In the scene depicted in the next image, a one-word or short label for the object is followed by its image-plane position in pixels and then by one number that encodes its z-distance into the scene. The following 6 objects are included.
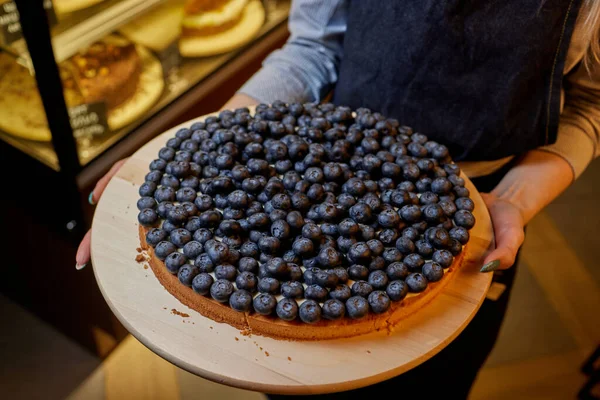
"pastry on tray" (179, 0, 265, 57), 1.95
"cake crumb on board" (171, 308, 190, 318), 0.85
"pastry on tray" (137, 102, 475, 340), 0.84
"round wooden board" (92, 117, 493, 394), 0.78
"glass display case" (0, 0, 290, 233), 1.38
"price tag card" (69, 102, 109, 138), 1.58
